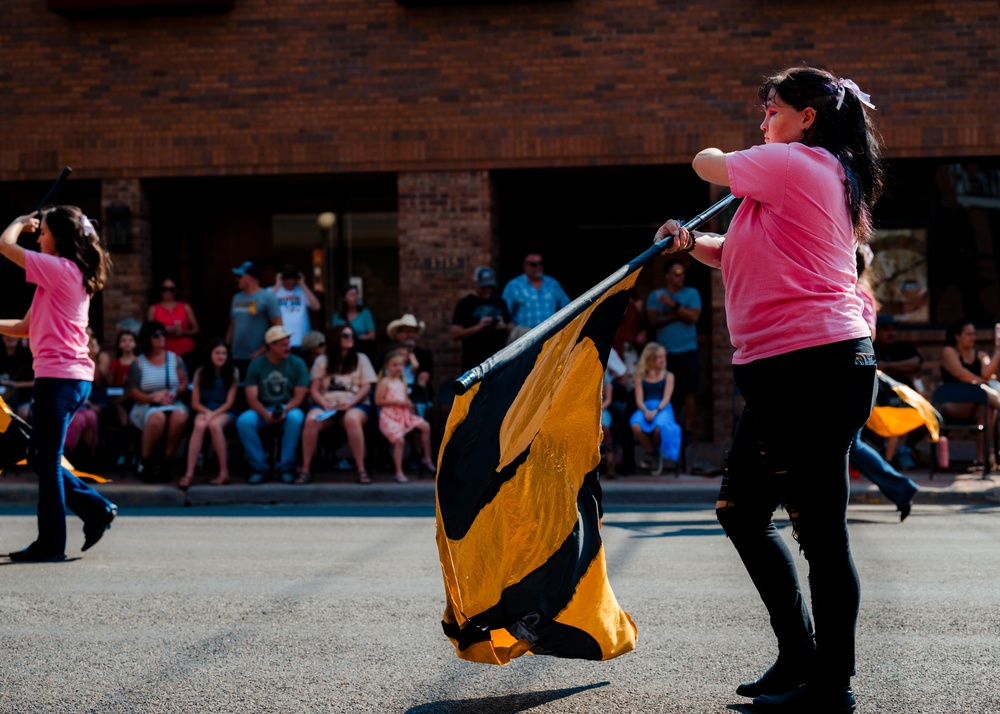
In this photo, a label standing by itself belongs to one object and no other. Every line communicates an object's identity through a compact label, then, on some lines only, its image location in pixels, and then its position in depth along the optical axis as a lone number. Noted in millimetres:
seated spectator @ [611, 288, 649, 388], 13812
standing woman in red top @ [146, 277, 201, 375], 14289
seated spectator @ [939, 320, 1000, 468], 12344
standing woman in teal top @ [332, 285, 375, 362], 13766
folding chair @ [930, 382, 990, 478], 11766
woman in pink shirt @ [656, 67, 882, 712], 3803
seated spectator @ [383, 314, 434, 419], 12750
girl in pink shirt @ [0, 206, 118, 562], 7000
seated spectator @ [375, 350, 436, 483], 12023
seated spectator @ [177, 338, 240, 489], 11891
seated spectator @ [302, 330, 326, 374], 13055
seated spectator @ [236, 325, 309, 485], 11930
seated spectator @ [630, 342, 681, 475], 12062
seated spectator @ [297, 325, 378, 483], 11984
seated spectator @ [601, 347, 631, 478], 11977
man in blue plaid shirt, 13250
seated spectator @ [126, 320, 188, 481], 12094
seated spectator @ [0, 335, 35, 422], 13133
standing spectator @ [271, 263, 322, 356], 14055
